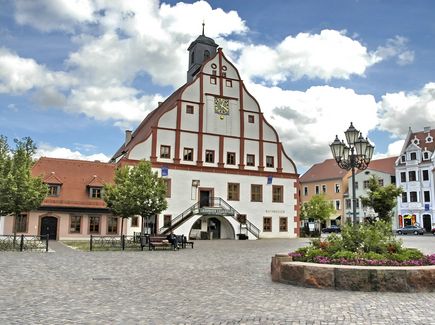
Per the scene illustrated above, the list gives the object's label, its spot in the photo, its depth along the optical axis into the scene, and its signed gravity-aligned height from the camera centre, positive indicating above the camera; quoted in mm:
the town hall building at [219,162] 38938 +5543
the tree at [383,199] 37875 +2057
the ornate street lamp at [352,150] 15930 +2633
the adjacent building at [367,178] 65188 +6740
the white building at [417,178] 58906 +6115
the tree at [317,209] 64562 +1984
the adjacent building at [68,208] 35594 +1080
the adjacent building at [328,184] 71375 +6521
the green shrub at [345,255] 12289 -887
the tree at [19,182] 24984 +2214
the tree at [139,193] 28625 +1838
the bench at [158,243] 24970 -1197
